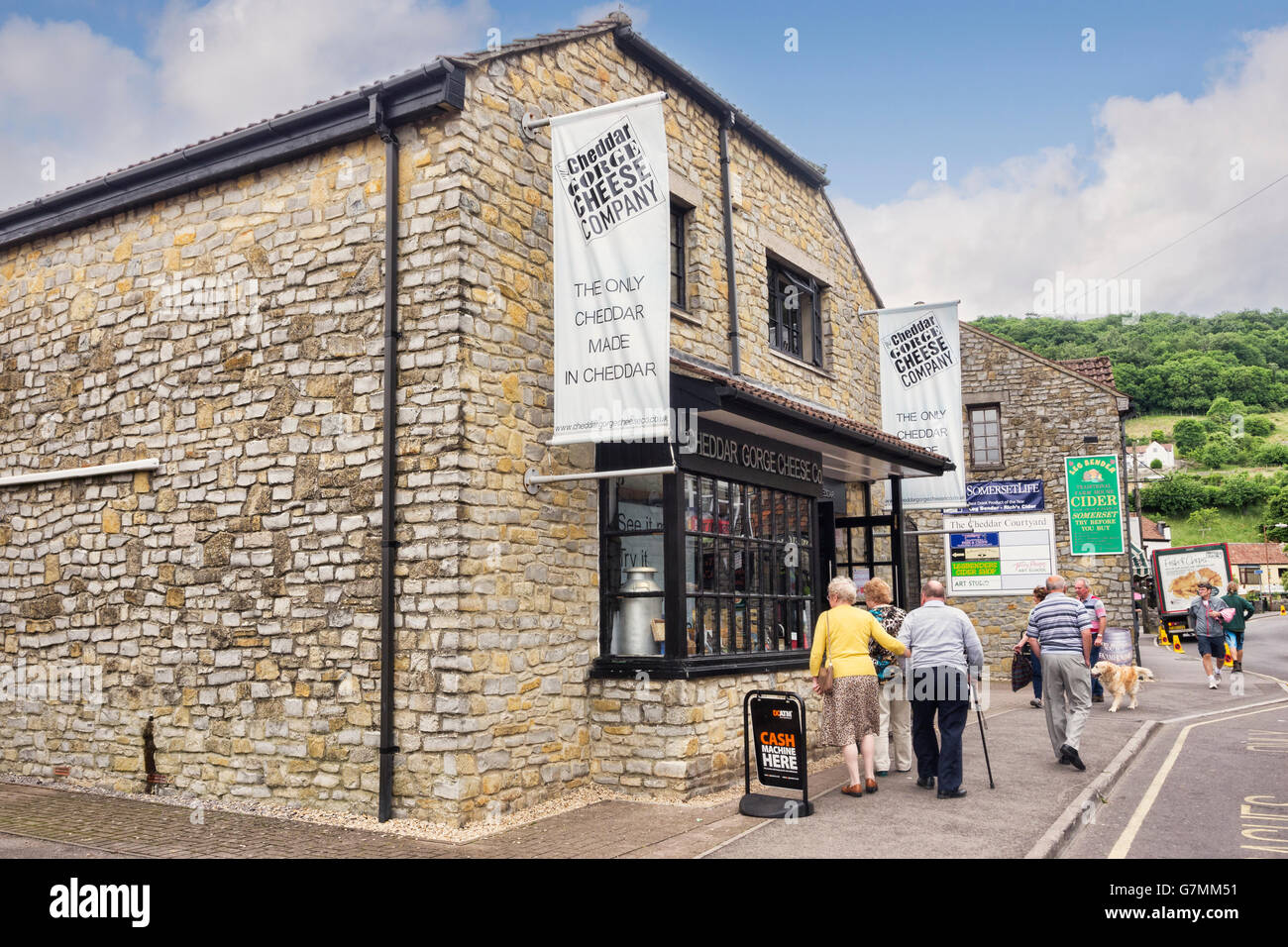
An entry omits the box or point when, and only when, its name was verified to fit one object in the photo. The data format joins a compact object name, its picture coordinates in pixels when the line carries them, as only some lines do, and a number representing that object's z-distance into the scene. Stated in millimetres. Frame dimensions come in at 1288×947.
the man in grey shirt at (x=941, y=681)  8094
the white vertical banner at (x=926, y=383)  14094
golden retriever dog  14445
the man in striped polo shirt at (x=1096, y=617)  14492
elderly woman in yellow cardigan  8141
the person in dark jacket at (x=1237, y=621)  16750
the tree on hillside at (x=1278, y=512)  82569
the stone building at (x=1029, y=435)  21125
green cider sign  21000
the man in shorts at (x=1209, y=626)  17312
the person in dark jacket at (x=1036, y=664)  12094
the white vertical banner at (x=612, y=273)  7660
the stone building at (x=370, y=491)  7945
